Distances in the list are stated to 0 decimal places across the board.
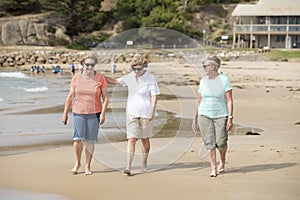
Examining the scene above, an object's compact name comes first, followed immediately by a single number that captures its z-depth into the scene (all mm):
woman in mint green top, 10387
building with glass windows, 76591
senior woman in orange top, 10506
